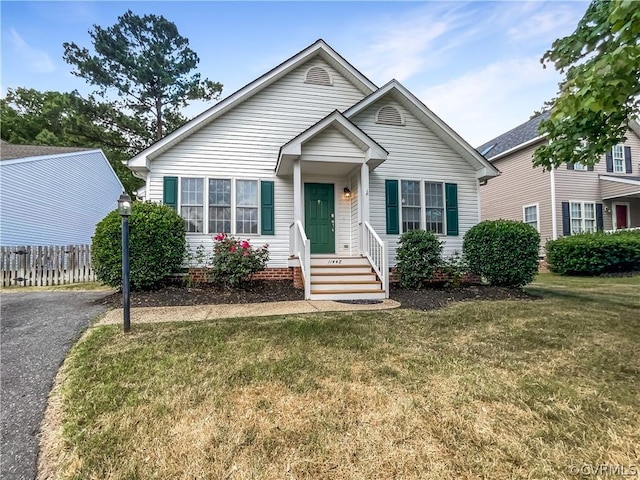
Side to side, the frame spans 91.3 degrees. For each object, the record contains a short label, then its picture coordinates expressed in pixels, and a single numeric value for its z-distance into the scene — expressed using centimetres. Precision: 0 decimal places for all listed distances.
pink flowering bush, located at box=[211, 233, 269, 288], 716
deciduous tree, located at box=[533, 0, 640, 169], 307
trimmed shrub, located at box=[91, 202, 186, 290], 656
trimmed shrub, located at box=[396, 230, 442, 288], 761
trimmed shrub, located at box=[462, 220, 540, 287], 766
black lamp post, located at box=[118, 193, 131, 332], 437
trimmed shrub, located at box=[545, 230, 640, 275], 1223
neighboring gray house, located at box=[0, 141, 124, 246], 1223
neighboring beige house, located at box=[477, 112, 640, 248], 1434
